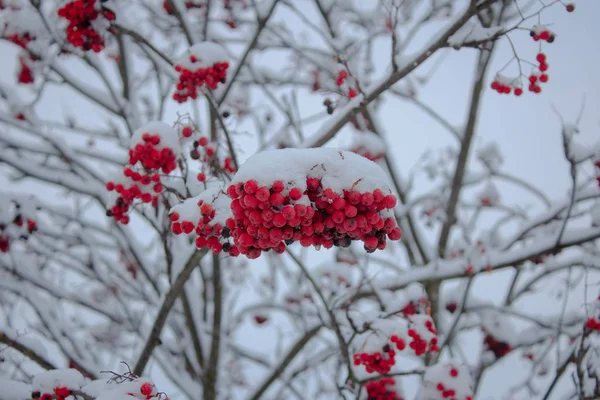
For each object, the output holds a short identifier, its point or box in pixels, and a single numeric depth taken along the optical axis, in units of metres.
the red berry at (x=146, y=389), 1.78
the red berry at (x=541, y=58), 2.80
